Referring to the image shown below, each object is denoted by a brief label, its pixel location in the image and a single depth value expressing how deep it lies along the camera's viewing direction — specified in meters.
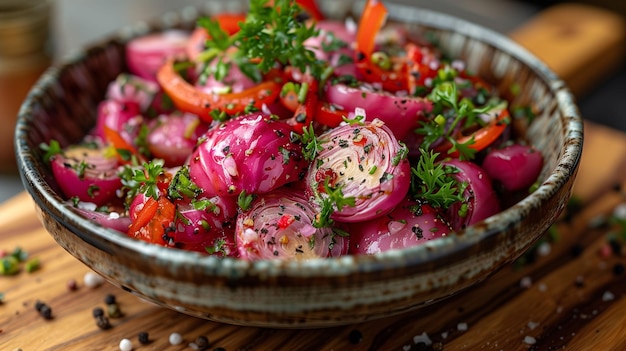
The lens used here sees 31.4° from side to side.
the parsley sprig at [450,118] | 0.38
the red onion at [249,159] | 0.35
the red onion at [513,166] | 0.39
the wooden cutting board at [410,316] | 0.38
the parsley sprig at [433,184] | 0.36
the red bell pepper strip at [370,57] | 0.40
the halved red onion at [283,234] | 0.34
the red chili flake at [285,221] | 0.35
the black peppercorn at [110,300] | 0.40
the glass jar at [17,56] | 0.55
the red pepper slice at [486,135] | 0.39
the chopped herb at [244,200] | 0.35
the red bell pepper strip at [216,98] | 0.39
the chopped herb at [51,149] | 0.39
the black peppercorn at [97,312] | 0.39
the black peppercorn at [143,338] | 0.38
